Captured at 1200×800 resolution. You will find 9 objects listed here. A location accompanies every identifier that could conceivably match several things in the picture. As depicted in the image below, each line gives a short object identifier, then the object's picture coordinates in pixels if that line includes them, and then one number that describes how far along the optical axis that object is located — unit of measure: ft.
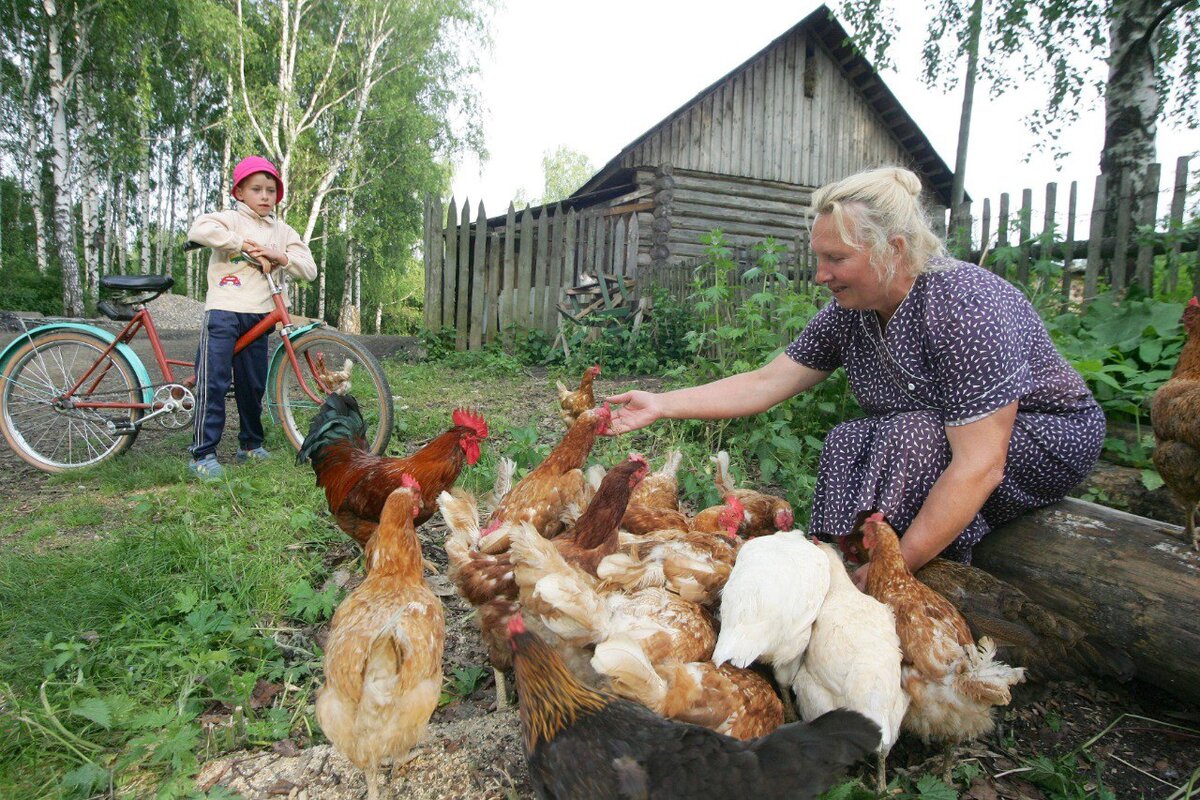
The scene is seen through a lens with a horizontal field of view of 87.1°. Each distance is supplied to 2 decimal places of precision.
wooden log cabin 34.96
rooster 10.02
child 14.02
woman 7.20
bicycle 14.94
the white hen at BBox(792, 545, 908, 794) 5.84
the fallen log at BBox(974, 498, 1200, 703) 6.55
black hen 4.61
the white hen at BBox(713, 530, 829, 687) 6.24
